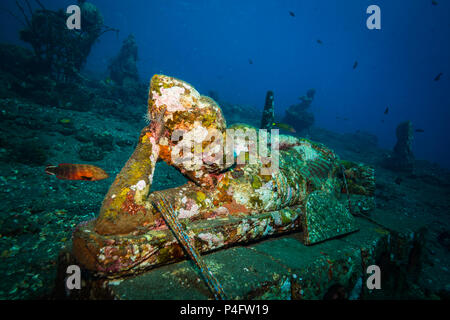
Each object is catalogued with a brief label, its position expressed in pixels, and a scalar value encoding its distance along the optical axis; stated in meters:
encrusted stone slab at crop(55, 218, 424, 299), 0.59
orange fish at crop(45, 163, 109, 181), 0.88
